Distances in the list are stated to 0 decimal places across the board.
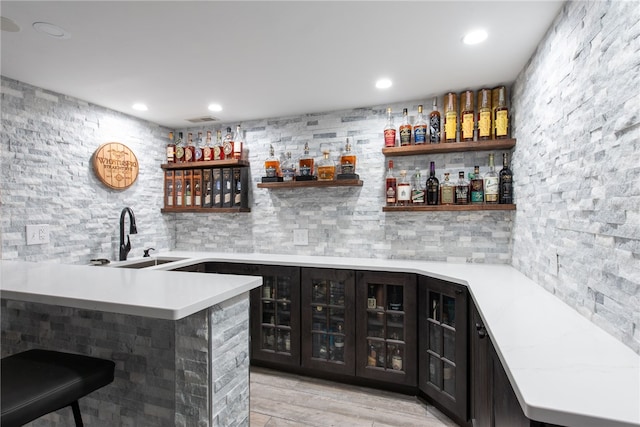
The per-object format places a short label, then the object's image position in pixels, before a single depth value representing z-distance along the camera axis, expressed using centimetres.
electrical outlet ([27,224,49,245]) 244
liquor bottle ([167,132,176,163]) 363
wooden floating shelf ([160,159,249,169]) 336
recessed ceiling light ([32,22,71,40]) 170
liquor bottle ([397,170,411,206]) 278
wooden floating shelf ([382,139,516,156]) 249
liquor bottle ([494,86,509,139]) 247
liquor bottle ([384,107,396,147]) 284
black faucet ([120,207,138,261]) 298
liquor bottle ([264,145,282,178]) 325
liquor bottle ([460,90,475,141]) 259
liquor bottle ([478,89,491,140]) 254
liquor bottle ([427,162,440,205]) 274
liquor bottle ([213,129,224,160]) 352
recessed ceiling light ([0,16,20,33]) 166
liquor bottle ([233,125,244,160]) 340
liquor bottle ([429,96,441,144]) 271
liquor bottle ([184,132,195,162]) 361
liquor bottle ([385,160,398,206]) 284
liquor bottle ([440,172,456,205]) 268
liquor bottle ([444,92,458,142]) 265
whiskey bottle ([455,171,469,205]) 262
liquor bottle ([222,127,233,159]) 347
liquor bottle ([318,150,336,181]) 303
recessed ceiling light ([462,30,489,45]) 178
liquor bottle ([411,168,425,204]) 275
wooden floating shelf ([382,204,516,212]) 248
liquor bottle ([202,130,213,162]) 354
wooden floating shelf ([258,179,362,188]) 293
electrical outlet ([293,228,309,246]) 326
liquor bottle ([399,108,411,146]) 277
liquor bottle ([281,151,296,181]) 321
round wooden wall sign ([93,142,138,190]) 296
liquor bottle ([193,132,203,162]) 360
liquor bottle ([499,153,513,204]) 251
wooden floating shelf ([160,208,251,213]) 337
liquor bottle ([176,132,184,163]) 363
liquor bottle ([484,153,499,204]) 253
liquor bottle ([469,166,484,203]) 260
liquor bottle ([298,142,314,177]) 311
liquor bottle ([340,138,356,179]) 296
